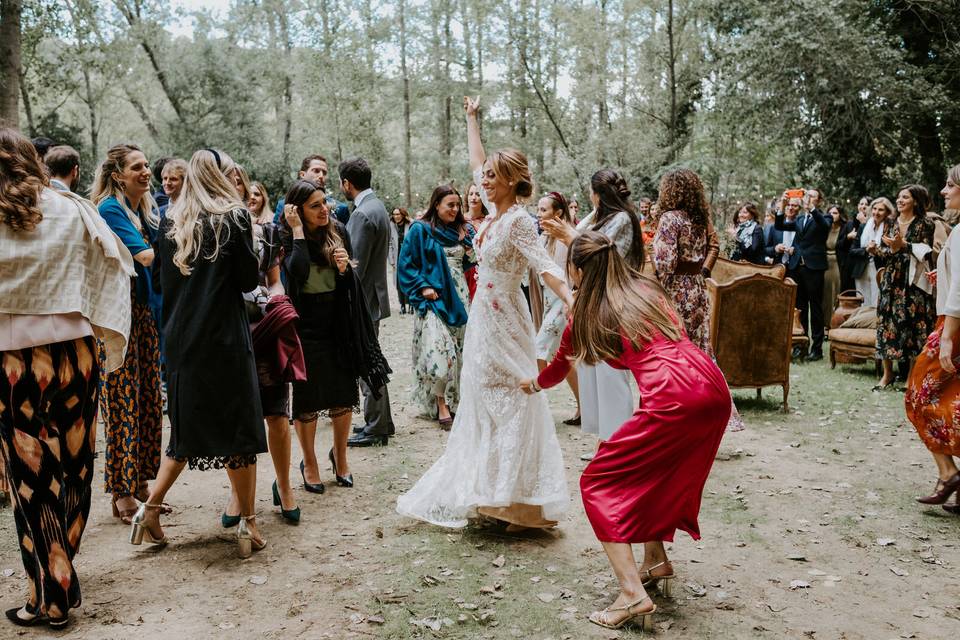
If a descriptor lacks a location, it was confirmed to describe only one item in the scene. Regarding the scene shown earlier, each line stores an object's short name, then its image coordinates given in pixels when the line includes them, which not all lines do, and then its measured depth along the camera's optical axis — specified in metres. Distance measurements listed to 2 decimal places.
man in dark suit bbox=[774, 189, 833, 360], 11.38
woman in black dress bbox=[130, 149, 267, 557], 3.88
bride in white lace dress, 4.34
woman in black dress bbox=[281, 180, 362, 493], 4.90
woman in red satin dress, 3.14
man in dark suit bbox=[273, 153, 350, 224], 6.12
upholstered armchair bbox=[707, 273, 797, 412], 7.66
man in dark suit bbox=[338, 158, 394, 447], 6.37
